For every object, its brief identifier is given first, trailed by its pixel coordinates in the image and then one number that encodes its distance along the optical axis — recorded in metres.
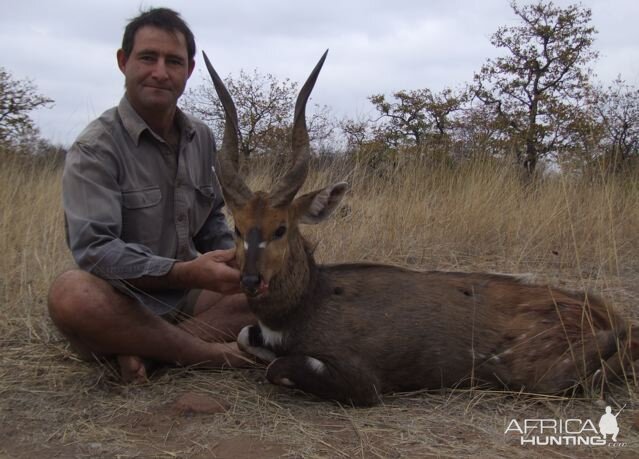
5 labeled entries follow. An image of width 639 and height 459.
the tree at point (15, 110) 11.57
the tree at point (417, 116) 13.78
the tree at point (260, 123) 11.50
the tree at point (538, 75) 13.87
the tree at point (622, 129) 9.55
